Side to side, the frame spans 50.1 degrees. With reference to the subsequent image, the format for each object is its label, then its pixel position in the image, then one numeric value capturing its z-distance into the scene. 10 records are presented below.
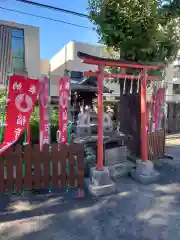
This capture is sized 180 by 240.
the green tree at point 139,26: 5.36
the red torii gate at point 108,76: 4.16
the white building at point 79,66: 15.50
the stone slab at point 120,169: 5.11
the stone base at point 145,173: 4.73
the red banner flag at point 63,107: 4.44
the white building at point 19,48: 12.50
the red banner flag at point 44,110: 4.01
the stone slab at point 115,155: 5.20
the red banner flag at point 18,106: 3.62
